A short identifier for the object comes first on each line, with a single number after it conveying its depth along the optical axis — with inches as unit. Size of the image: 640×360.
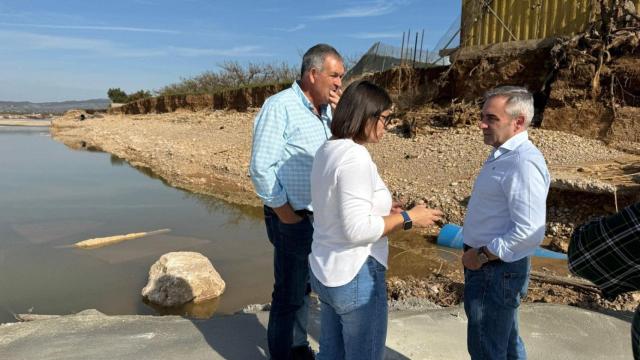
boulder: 202.2
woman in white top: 72.5
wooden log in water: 281.4
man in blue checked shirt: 96.1
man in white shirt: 82.4
